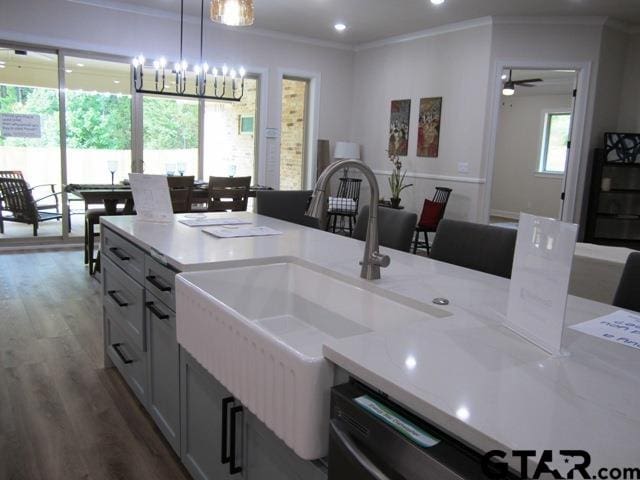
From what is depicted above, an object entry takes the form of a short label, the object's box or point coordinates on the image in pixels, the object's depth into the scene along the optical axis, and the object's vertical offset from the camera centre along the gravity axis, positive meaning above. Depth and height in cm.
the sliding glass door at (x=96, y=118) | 602 +38
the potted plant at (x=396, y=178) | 683 -18
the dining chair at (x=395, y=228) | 254 -31
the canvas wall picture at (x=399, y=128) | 691 +50
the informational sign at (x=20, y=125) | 576 +24
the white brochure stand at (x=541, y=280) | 107 -24
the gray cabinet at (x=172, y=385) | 141 -79
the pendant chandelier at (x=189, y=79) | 520 +91
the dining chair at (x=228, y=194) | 534 -38
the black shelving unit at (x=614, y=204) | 586 -32
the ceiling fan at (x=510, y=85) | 720 +117
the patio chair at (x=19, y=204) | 580 -64
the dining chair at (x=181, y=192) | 502 -36
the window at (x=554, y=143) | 956 +55
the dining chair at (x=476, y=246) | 206 -32
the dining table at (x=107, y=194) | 498 -42
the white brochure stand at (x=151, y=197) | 279 -23
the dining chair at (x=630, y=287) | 161 -34
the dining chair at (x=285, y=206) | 349 -31
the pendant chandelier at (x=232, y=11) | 328 +93
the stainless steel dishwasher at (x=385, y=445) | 78 -45
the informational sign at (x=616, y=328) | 121 -38
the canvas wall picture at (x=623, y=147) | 579 +32
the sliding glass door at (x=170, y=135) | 648 +25
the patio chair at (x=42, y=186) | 584 -44
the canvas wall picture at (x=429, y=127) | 650 +50
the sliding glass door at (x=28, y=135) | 573 +14
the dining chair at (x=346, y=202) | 692 -52
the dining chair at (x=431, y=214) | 607 -55
